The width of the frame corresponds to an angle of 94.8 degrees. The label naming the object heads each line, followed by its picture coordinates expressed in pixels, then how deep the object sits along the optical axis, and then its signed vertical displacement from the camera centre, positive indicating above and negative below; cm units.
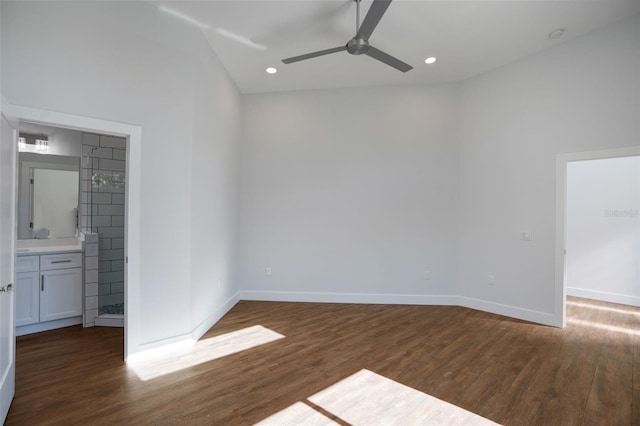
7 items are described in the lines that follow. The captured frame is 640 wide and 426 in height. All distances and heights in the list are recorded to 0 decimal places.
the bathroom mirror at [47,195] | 355 +19
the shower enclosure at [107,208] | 382 +4
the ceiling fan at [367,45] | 229 +155
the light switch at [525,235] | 376 -25
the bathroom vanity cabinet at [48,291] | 310 -89
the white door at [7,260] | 182 -33
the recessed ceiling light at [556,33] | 320 +202
